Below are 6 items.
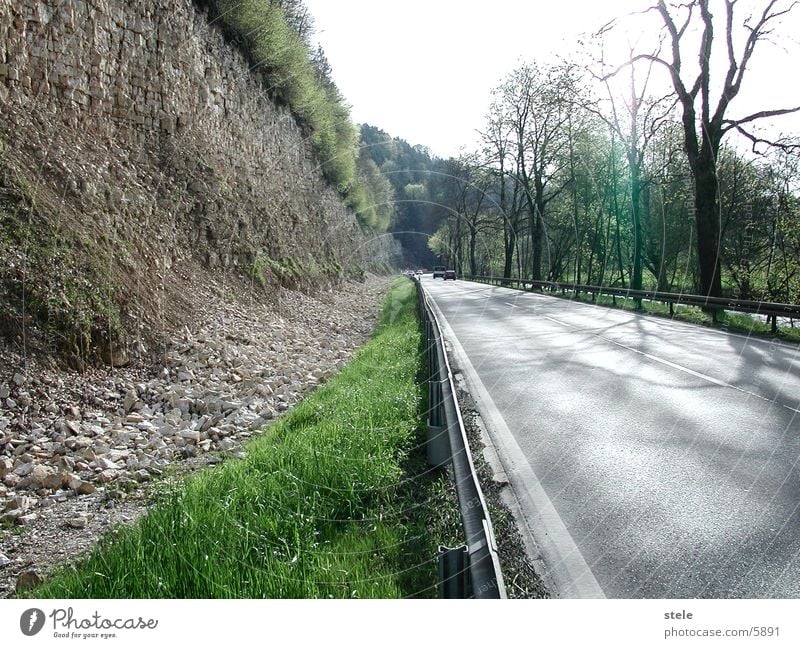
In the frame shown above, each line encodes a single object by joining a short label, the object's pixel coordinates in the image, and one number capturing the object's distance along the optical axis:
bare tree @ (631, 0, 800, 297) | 16.84
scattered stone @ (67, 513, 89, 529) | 4.29
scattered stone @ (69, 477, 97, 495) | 4.92
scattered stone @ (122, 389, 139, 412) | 6.66
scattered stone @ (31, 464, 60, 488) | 4.94
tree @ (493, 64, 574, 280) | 36.75
